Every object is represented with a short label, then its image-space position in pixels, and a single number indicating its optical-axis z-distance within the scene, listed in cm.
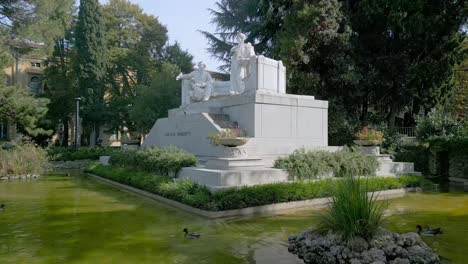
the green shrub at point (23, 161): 1698
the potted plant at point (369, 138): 1387
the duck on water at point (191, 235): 657
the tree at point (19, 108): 1930
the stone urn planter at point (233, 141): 1009
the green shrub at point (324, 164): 1077
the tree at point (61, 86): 3566
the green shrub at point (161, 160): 1162
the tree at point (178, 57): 3838
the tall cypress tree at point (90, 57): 3447
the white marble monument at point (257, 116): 1316
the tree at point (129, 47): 3788
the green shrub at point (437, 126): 1746
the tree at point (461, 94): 2945
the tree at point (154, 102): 2758
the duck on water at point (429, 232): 652
